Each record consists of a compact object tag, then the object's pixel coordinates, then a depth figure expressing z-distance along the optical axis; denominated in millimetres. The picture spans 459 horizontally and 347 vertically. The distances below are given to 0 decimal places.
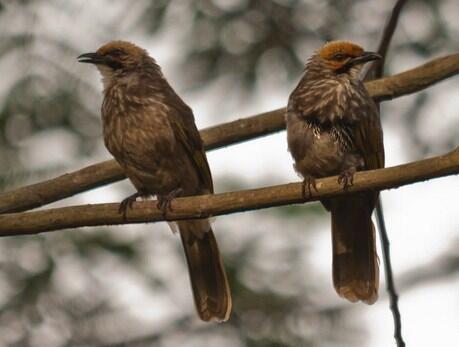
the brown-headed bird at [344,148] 13562
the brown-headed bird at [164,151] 14203
